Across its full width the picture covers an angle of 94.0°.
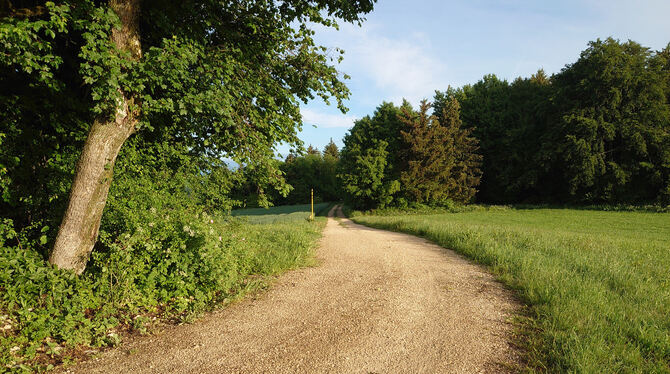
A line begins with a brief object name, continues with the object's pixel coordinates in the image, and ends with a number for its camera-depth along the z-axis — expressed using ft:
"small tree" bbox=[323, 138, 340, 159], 278.22
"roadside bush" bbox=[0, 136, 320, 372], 11.91
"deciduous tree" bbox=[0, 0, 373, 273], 12.82
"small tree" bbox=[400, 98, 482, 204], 102.27
